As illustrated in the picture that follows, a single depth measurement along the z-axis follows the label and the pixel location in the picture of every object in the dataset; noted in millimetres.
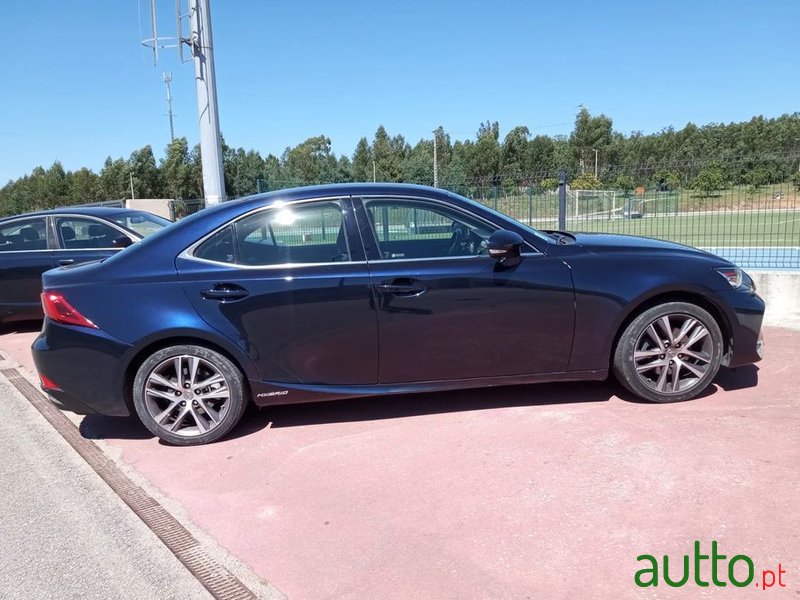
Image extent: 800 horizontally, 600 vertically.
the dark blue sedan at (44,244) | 7762
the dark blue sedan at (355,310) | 3977
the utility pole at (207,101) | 9602
